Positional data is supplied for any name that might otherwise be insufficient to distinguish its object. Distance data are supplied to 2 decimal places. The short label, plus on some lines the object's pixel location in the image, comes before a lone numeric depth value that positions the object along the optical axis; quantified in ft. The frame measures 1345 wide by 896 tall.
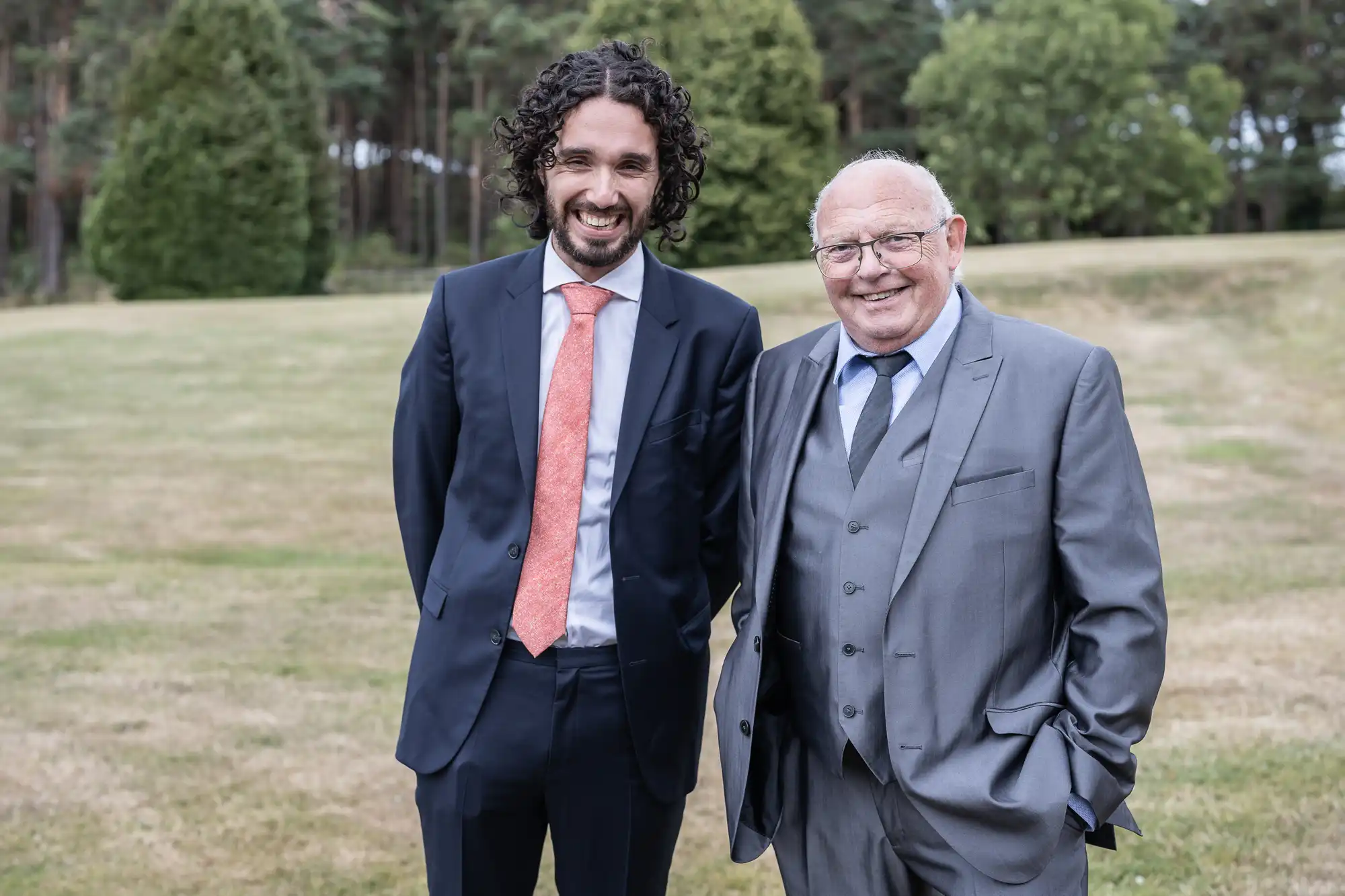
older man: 7.89
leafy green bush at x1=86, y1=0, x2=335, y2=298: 82.58
